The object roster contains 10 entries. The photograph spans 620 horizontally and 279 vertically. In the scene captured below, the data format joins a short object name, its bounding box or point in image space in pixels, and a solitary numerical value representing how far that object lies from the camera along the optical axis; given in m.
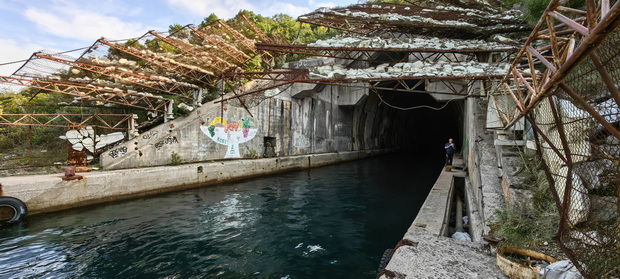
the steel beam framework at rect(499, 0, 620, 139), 1.63
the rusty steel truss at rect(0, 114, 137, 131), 12.99
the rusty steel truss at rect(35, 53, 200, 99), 10.44
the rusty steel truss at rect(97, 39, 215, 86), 11.09
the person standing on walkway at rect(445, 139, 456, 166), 14.16
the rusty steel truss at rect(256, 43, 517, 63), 9.67
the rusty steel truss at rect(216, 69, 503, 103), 8.35
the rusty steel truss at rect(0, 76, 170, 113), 10.23
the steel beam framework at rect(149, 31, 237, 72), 12.41
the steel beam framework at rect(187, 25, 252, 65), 12.54
